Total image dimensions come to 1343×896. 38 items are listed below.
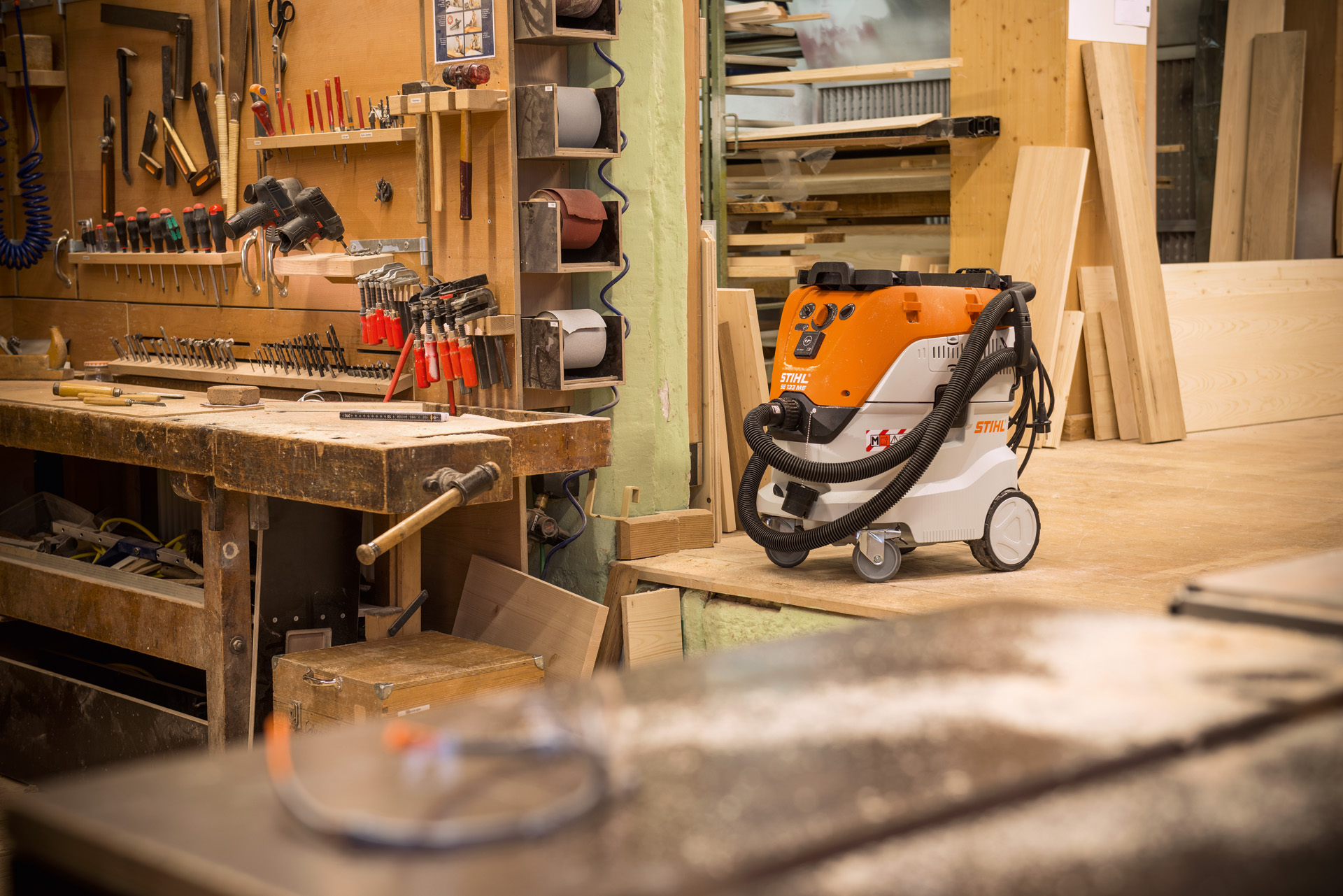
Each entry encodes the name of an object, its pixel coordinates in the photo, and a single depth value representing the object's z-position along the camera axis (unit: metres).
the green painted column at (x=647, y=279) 3.94
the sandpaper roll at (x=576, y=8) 3.57
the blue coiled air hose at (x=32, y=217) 5.54
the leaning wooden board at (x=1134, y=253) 6.39
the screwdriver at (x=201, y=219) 4.71
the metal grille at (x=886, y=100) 9.27
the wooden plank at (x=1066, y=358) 6.45
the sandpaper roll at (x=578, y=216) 3.61
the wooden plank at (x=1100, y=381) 6.59
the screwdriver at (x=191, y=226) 4.73
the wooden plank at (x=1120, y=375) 6.56
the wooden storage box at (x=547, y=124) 3.55
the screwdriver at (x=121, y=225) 5.02
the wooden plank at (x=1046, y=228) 6.38
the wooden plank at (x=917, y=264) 7.20
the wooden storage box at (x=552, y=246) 3.61
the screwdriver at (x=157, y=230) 4.82
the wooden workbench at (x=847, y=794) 0.77
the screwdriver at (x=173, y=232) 4.80
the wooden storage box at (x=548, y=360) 3.62
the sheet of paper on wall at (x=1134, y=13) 6.62
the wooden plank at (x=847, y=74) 6.74
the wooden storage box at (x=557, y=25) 3.54
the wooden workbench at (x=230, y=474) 2.91
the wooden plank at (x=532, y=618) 3.55
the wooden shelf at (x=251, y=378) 4.12
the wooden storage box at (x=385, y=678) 3.03
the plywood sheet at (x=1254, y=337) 6.74
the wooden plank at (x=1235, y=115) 8.41
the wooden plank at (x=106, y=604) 3.43
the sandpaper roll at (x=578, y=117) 3.58
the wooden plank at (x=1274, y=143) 8.23
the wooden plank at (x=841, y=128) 6.87
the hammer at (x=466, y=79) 3.57
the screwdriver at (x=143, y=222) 4.88
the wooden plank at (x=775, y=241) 7.39
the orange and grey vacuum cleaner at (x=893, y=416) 3.50
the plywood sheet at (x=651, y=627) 3.84
